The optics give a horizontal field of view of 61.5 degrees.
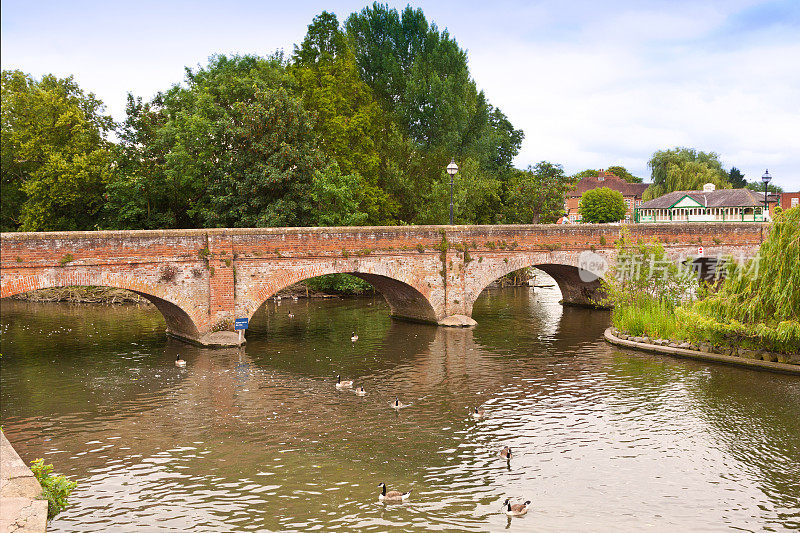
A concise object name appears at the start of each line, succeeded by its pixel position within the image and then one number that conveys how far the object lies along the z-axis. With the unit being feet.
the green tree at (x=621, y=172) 402.01
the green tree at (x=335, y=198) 115.75
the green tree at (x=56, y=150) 117.08
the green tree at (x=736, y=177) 312.71
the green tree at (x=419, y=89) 151.64
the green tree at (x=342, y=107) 131.54
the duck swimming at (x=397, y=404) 58.13
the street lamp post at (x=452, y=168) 90.09
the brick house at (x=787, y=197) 296.51
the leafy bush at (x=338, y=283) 136.77
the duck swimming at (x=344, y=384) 64.28
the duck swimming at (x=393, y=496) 39.65
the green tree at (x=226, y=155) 110.42
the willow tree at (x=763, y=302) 66.28
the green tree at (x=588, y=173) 384.27
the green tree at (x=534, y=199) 176.96
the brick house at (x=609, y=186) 344.69
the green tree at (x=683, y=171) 238.27
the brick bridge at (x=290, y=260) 73.92
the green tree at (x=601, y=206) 240.94
